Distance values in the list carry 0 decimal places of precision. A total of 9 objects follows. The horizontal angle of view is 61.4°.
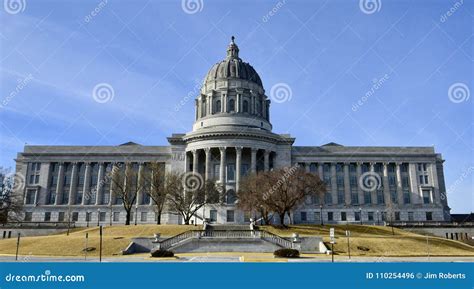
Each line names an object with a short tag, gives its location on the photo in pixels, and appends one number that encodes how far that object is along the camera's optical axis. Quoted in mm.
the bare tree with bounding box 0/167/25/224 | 64062
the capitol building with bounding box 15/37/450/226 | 79875
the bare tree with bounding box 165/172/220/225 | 66250
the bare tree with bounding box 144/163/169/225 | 66812
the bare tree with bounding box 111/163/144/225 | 70500
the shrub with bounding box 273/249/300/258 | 38594
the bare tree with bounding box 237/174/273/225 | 60906
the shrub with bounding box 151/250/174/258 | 38622
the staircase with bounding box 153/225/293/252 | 45375
